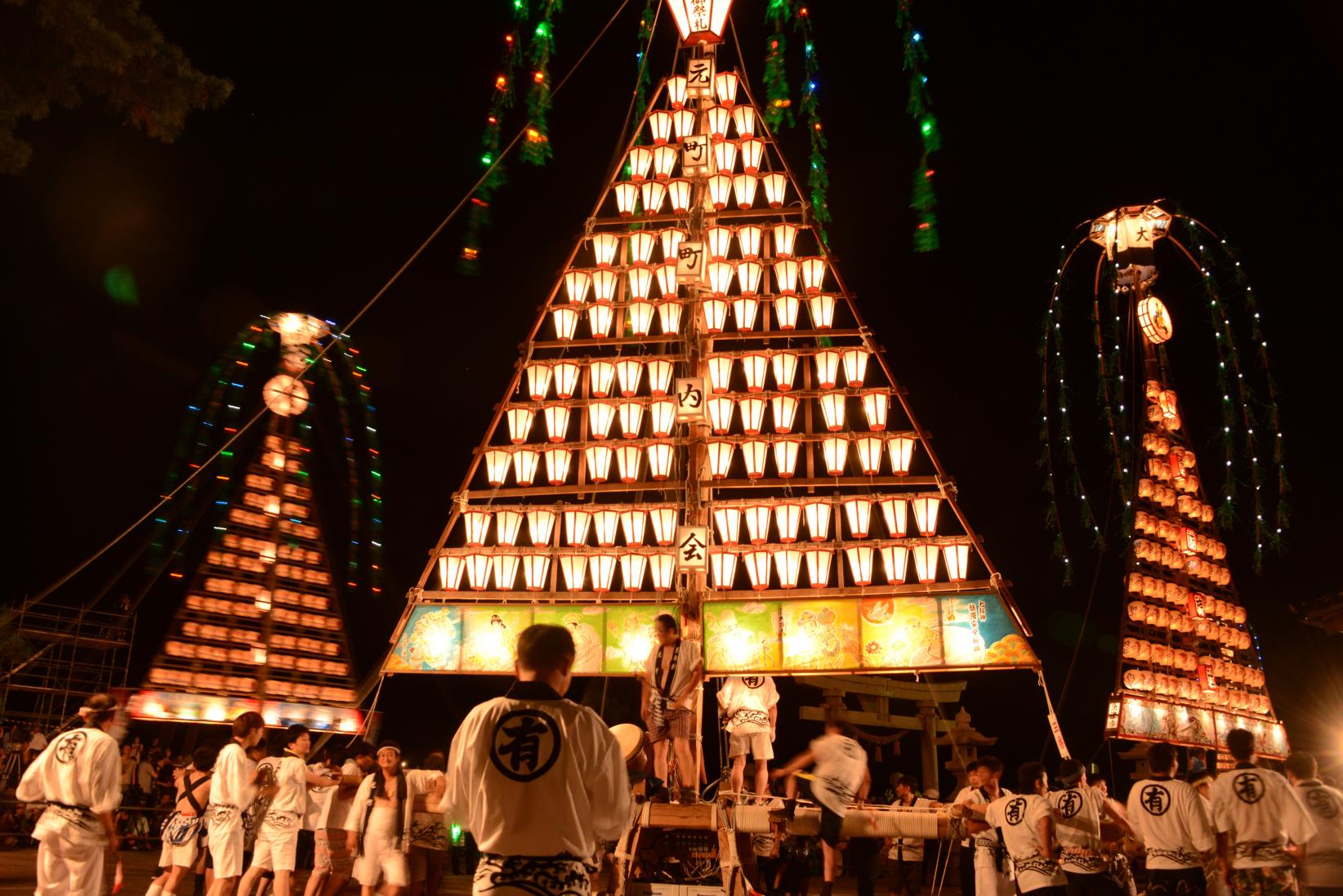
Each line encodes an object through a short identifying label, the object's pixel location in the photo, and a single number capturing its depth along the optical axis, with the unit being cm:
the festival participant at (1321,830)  674
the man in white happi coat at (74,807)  670
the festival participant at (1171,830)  709
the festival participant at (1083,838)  721
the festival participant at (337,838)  925
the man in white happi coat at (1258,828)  659
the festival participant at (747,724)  1273
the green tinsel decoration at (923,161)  1619
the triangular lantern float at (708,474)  1516
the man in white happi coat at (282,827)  873
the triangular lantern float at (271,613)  2872
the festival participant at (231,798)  800
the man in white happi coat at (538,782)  404
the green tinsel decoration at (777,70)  1917
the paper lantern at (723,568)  1572
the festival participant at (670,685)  966
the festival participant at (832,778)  891
